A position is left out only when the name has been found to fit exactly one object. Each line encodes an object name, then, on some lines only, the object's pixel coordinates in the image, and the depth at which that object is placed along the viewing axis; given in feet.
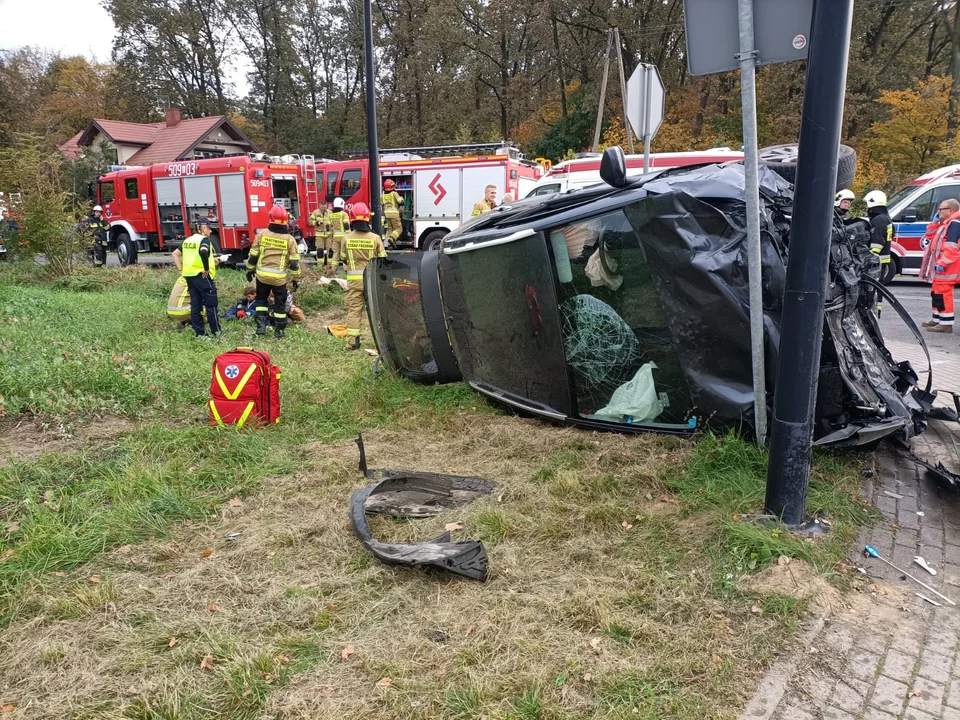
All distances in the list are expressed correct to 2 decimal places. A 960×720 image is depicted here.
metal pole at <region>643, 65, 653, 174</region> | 20.74
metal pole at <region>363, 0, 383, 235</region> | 35.63
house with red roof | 122.62
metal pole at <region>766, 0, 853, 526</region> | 8.67
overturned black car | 11.78
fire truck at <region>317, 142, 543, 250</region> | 53.41
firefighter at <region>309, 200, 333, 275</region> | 52.37
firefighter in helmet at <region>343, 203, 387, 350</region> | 27.76
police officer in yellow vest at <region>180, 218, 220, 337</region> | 27.61
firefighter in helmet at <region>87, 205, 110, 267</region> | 54.15
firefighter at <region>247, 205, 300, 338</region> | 28.58
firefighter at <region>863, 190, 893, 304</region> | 29.81
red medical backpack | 16.20
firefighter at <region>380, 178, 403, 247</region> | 49.60
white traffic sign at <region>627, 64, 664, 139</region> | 20.76
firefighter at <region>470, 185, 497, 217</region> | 37.14
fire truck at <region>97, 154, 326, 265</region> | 55.01
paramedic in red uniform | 26.96
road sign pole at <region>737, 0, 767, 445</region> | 9.90
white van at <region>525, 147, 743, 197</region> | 45.83
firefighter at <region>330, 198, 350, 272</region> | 41.75
